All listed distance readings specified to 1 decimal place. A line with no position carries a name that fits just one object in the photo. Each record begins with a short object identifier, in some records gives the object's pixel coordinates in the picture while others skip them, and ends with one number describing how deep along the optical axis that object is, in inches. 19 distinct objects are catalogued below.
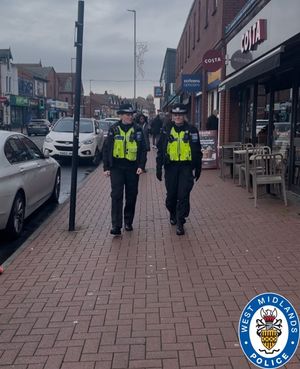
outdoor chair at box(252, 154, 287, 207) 338.6
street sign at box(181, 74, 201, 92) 728.3
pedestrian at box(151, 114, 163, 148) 904.9
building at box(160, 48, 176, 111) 2219.5
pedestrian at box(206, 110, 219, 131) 639.9
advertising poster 578.2
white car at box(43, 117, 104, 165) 666.8
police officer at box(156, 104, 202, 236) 266.7
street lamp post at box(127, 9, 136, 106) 1534.2
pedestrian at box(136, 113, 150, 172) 651.9
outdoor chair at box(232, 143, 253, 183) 459.8
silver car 255.0
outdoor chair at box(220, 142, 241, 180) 494.4
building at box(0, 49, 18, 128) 2286.2
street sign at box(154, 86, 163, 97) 1947.6
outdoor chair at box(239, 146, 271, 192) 375.5
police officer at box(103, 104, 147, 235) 265.7
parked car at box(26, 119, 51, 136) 1803.6
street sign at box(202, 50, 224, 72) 550.6
